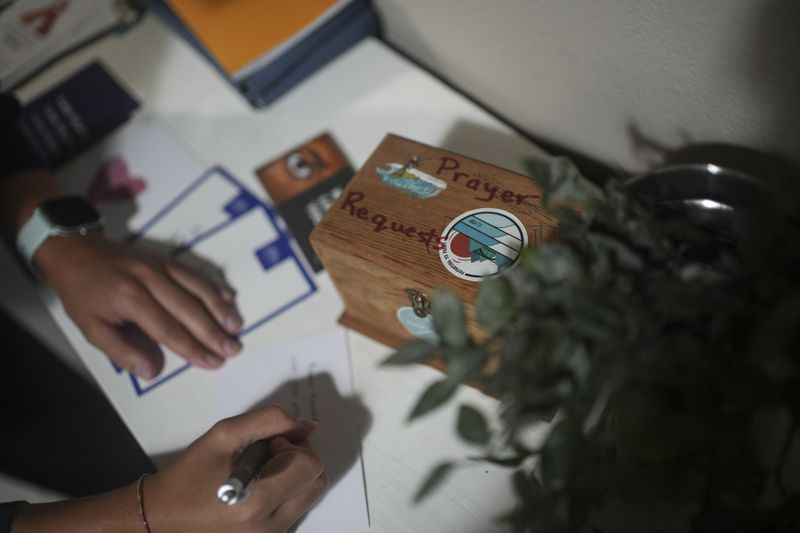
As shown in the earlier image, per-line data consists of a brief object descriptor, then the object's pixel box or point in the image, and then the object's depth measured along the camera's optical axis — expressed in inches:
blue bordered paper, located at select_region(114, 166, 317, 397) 30.5
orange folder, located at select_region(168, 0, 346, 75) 34.6
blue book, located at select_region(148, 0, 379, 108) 35.4
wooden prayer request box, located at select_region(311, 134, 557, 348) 22.7
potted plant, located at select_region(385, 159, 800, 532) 13.4
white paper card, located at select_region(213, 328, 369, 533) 25.2
